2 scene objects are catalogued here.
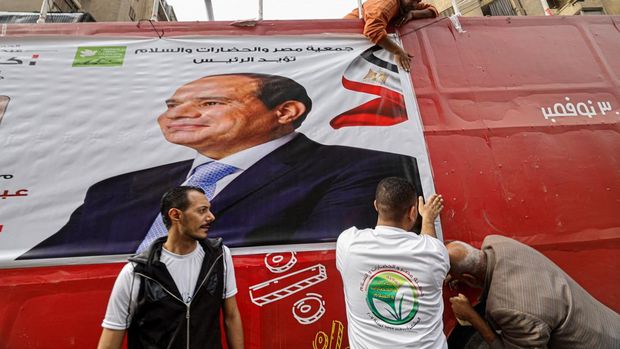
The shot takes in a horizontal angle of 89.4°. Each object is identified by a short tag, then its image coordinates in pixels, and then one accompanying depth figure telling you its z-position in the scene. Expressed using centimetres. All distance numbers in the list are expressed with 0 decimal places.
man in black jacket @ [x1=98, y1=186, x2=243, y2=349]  116
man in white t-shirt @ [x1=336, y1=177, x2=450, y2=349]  114
